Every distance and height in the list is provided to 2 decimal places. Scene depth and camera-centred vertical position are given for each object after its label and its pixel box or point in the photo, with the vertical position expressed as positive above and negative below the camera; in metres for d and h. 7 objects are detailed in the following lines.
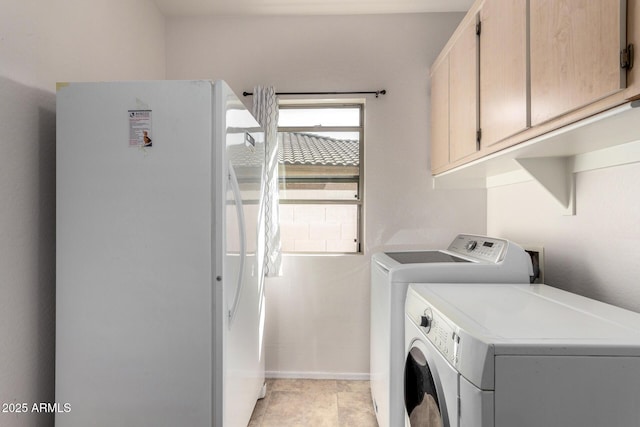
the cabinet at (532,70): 0.91 +0.50
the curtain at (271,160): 2.58 +0.40
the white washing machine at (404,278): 1.62 -0.29
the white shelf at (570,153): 1.06 +0.27
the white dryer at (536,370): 0.84 -0.38
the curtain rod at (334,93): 2.66 +0.92
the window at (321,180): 2.84 +0.28
